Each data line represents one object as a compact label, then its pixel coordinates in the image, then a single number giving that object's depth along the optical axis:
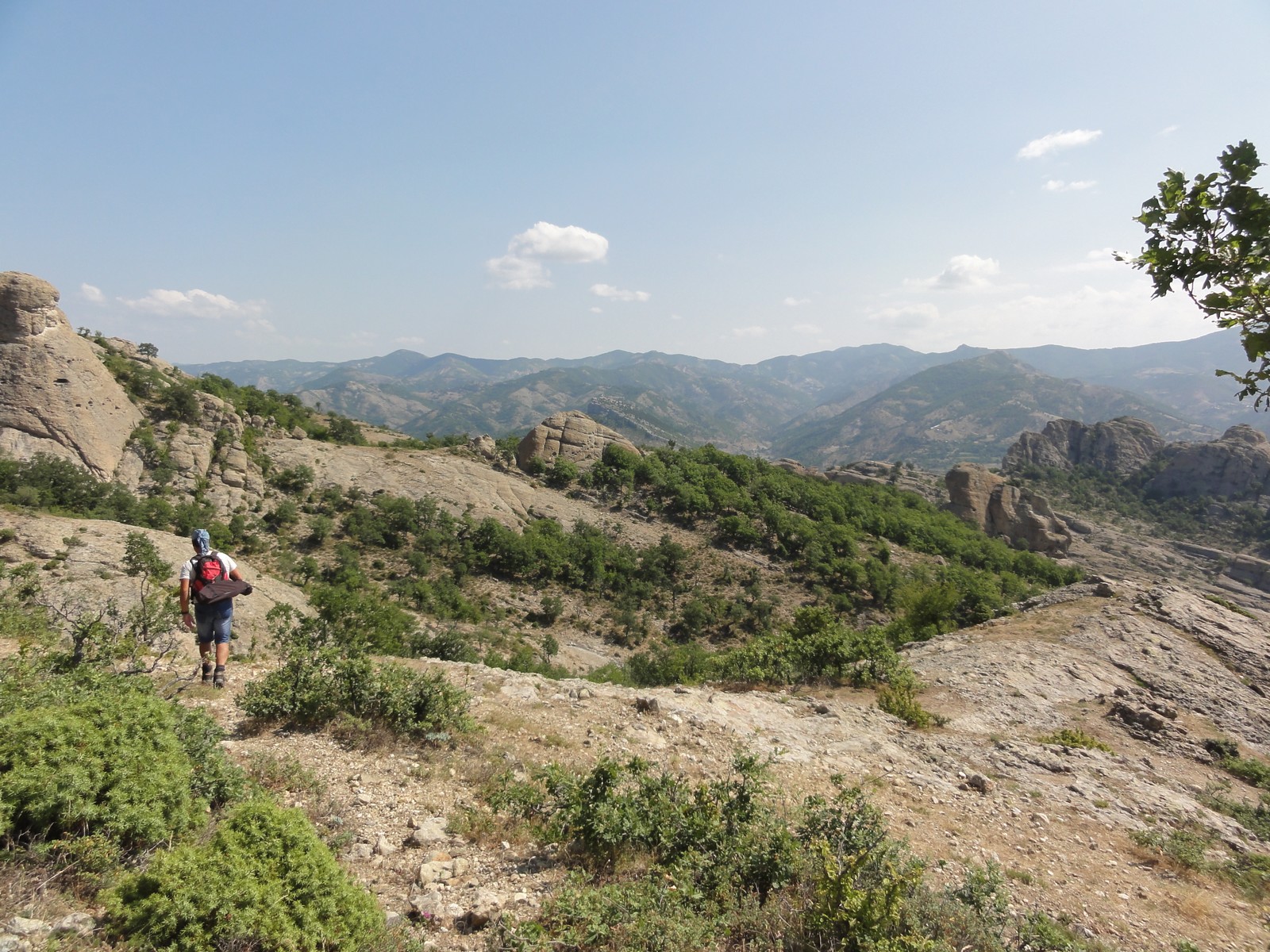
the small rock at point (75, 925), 3.29
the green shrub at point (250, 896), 3.20
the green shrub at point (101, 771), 3.68
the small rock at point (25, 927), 3.18
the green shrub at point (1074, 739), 12.39
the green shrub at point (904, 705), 12.69
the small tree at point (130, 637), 7.88
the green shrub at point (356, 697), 7.66
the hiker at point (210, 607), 8.29
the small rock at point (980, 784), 9.61
